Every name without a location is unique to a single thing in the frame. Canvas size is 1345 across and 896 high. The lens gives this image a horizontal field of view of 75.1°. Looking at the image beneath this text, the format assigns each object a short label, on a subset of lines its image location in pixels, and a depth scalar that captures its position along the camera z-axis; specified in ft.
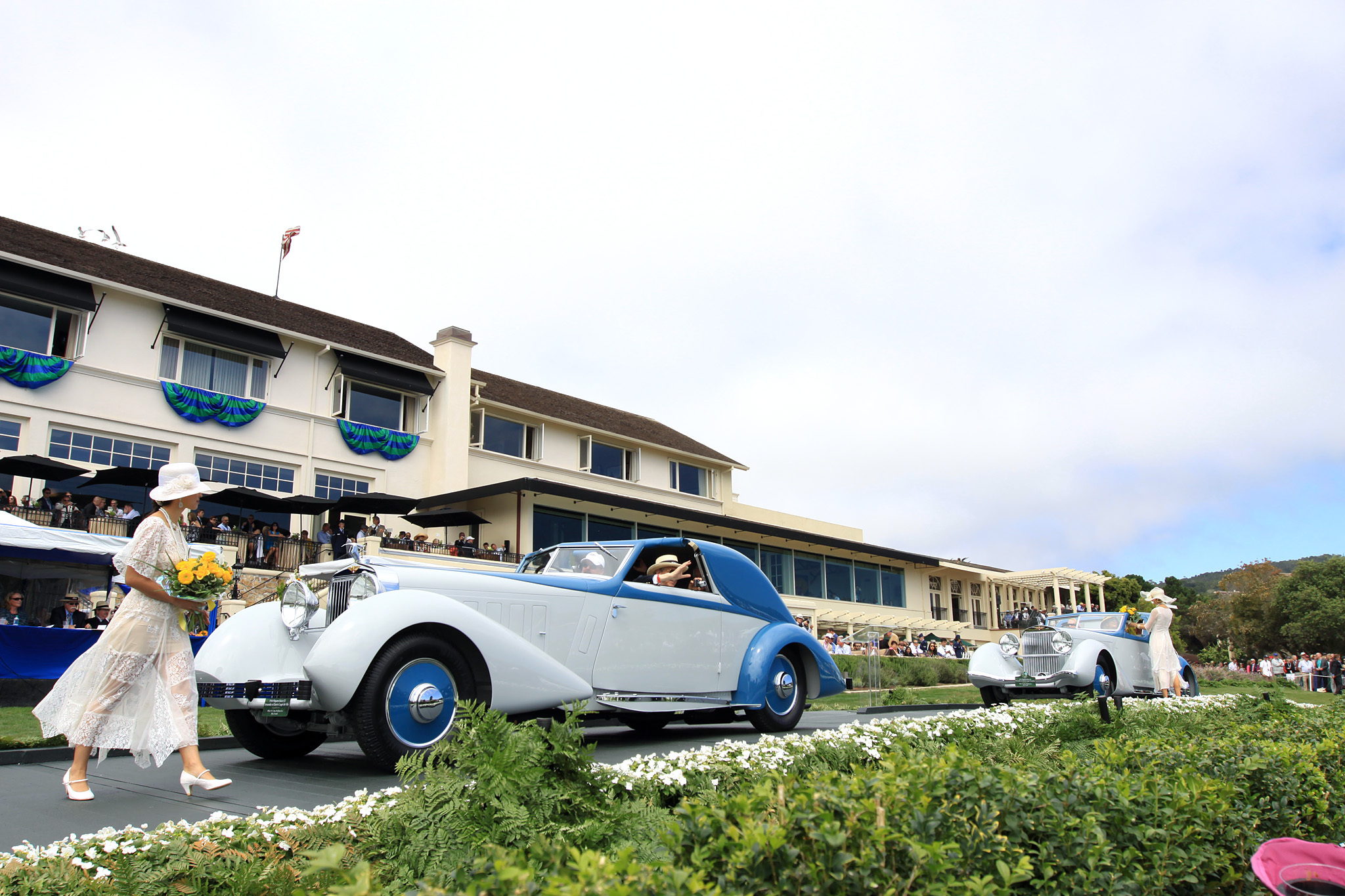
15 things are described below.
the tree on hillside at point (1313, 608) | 165.37
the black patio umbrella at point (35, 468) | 59.67
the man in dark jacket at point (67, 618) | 46.85
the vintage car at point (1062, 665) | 41.34
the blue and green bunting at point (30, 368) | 66.08
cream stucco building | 70.79
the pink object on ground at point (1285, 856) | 8.64
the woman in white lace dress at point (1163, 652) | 40.84
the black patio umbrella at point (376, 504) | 75.15
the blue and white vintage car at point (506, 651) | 18.56
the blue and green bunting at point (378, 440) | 86.94
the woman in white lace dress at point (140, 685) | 16.53
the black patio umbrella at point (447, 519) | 81.46
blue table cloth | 37.73
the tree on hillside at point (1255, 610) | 183.01
